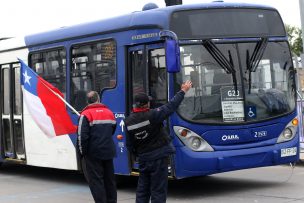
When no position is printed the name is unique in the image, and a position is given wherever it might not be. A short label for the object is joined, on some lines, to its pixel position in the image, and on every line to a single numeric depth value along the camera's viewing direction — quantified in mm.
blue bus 9461
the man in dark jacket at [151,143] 7492
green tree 49969
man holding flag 8125
